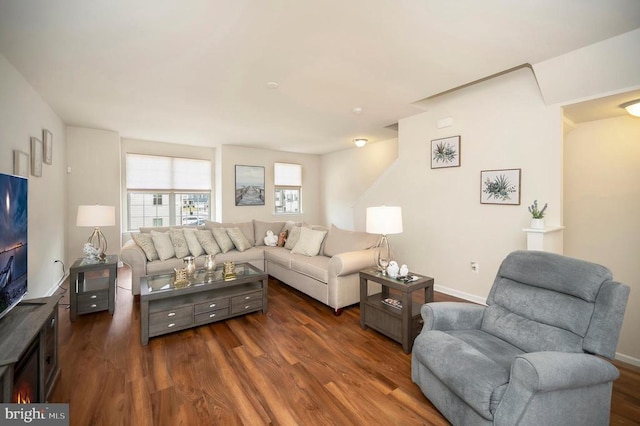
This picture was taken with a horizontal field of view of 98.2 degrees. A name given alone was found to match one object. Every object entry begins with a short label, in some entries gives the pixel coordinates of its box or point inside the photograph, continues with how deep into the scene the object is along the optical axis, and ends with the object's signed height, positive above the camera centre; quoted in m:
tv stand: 1.22 -0.66
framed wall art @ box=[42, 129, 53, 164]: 3.51 +0.86
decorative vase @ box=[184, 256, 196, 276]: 3.13 -0.61
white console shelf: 2.79 -0.27
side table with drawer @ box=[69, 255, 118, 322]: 2.95 -0.87
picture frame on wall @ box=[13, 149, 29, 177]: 2.61 +0.48
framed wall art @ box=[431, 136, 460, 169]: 3.74 +0.83
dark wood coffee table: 2.55 -0.90
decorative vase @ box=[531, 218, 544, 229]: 2.85 -0.12
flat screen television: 1.65 -0.19
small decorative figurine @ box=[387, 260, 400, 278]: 2.65 -0.56
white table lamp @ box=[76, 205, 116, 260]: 3.24 -0.05
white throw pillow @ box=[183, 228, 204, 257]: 4.10 -0.46
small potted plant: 2.85 -0.06
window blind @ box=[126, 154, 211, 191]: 5.81 +0.87
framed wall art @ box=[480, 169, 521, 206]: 3.21 +0.31
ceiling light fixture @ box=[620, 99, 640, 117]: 2.60 +1.00
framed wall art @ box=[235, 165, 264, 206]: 6.71 +0.66
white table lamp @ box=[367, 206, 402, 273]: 2.70 -0.09
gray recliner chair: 1.29 -0.77
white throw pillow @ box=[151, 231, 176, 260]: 3.83 -0.46
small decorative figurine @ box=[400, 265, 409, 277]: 2.63 -0.57
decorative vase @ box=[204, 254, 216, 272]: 3.30 -0.62
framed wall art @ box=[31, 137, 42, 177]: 3.07 +0.63
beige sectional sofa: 3.19 -0.59
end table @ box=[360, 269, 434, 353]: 2.39 -0.93
